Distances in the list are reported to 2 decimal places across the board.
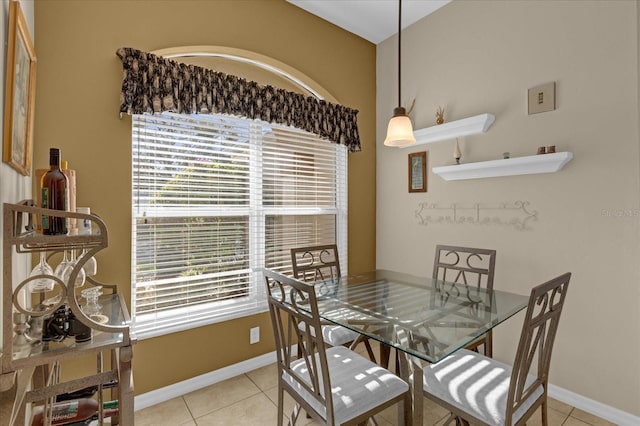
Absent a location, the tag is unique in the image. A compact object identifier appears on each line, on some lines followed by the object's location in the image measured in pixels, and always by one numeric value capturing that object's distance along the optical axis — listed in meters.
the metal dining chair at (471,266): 2.09
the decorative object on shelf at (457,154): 2.68
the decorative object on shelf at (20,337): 0.98
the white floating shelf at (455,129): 2.51
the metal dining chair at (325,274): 2.13
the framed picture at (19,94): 1.16
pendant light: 1.93
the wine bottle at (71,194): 1.30
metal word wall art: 2.38
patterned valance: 2.01
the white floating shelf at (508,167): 2.13
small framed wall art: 3.02
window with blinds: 2.18
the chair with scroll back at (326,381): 1.33
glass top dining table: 1.39
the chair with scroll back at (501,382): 1.26
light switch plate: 2.22
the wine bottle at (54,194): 1.12
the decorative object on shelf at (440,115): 2.82
